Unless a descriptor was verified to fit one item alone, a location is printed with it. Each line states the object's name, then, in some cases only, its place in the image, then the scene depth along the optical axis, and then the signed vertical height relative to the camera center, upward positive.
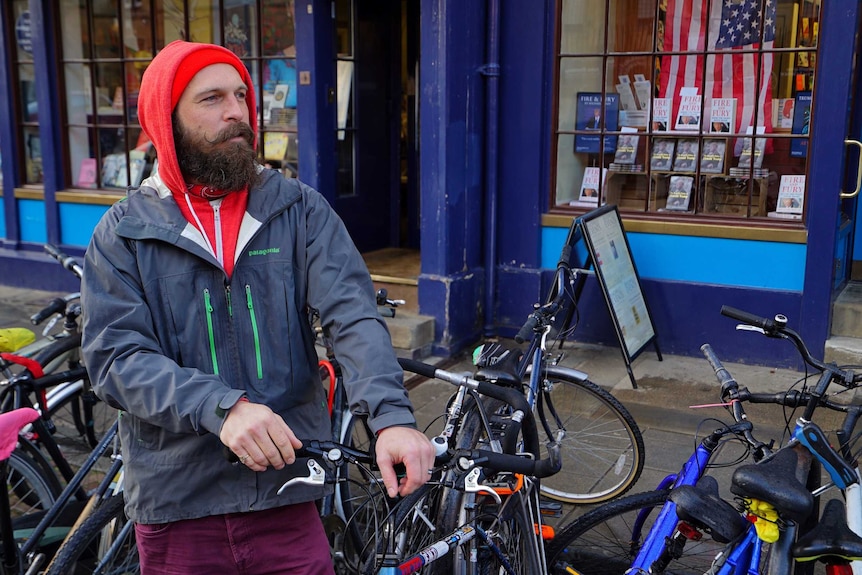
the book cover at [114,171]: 8.63 -0.51
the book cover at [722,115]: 6.16 +0.06
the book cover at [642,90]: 6.39 +0.22
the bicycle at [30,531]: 3.20 -1.58
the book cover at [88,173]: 8.77 -0.54
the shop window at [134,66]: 7.59 +0.47
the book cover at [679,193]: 6.38 -0.49
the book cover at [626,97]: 6.48 +0.18
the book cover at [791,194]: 5.99 -0.46
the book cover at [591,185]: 6.68 -0.46
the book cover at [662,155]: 6.41 -0.23
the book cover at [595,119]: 6.55 +0.02
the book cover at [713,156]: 6.23 -0.22
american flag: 5.97 +0.50
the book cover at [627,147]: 6.50 -0.18
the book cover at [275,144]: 7.67 -0.22
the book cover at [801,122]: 5.93 +0.01
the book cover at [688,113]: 6.26 +0.07
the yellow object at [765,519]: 2.22 -0.97
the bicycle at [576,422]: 4.04 -1.46
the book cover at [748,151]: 6.11 -0.18
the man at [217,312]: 2.09 -0.45
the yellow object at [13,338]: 3.78 -0.92
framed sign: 5.73 -1.01
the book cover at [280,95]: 7.59 +0.20
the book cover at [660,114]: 6.36 +0.06
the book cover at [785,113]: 5.99 +0.07
